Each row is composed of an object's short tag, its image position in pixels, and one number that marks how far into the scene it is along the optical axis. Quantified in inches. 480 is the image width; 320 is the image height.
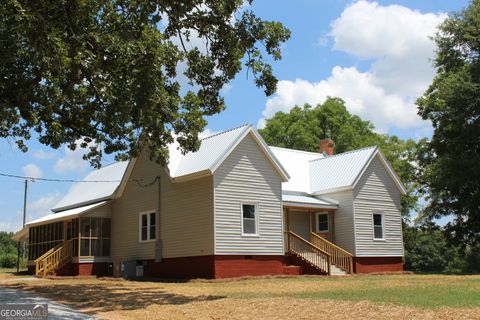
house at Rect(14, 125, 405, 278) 1022.4
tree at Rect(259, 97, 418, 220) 2326.5
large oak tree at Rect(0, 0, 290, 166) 509.7
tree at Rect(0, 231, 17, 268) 2405.3
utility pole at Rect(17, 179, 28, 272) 2160.6
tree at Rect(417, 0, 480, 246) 1418.6
